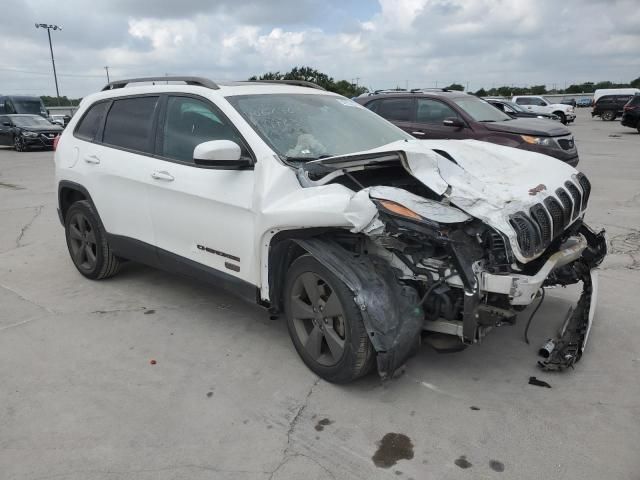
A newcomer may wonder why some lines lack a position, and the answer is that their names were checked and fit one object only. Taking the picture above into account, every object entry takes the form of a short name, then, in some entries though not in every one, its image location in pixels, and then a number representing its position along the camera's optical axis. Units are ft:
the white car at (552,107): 97.46
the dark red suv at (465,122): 31.24
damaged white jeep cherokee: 9.23
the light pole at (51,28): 164.14
